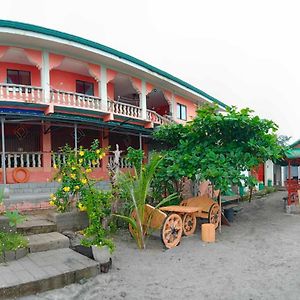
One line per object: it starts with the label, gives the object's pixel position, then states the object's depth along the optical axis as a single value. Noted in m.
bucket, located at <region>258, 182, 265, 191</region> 22.57
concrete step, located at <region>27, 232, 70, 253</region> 6.21
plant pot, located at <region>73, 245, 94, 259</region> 6.08
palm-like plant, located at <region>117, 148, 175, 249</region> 7.41
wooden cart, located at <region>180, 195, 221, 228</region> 9.38
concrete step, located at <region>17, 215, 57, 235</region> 7.04
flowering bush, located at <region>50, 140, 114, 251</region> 7.54
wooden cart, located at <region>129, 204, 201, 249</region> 7.48
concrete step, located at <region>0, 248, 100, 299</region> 4.59
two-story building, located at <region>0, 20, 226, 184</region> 10.89
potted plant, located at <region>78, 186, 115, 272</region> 5.84
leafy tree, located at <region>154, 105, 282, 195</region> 8.89
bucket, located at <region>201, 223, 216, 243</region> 8.14
